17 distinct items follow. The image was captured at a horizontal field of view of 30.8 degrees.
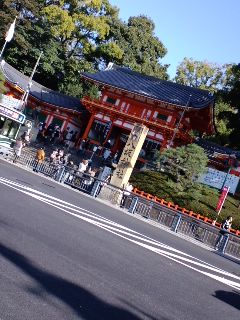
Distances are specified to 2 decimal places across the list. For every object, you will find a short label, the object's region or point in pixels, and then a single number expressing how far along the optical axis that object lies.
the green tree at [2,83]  34.28
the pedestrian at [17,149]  26.54
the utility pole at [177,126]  35.47
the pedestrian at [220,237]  18.75
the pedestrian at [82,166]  24.26
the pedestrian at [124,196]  21.66
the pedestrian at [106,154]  37.66
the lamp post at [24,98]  37.88
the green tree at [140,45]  54.06
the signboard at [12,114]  26.34
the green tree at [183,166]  28.52
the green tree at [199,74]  54.78
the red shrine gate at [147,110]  37.25
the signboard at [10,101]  31.17
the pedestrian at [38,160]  25.27
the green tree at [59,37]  48.09
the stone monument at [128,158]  23.03
